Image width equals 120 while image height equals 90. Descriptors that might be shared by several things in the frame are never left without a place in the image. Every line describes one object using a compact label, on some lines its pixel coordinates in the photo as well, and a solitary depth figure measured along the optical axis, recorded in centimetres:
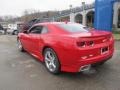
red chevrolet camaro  202
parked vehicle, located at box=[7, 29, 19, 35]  1111
